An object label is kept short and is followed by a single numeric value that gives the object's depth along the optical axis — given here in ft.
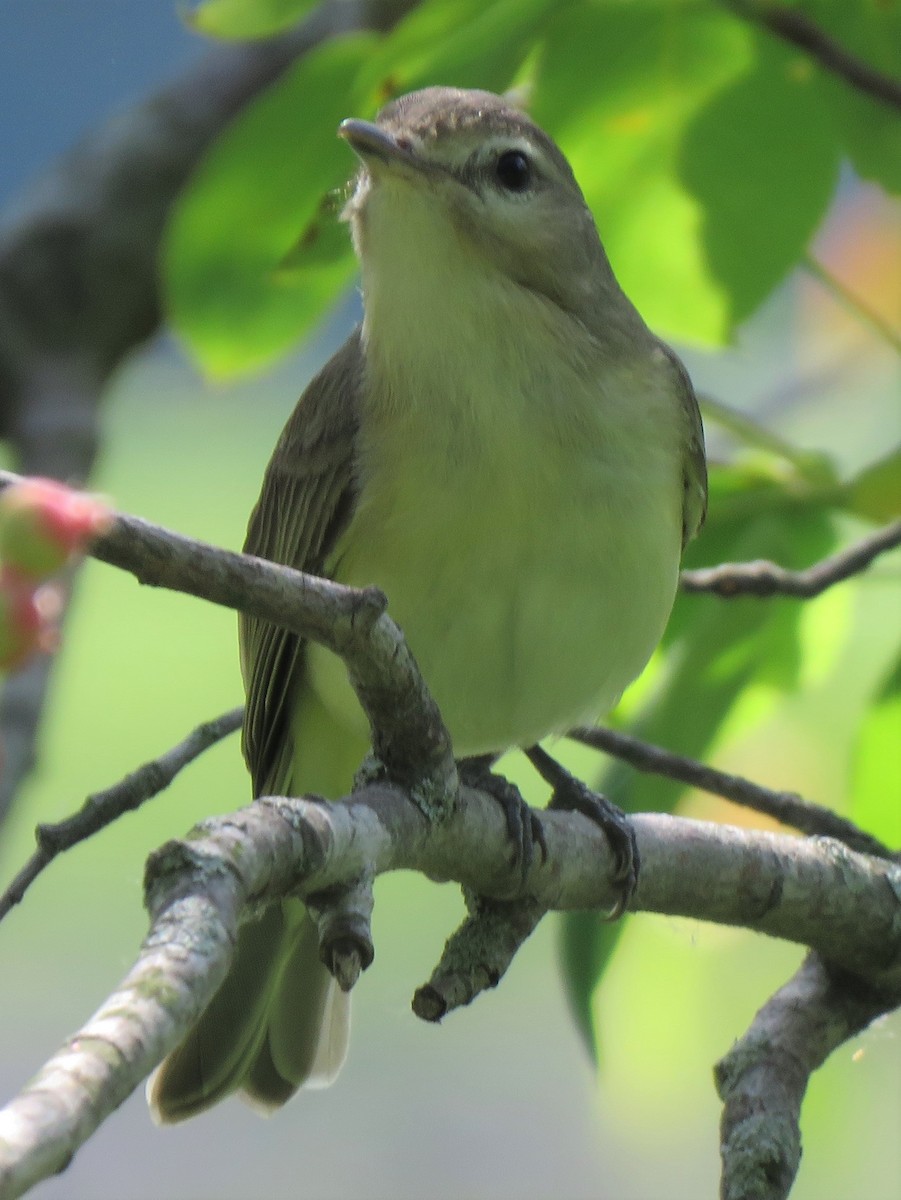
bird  14.75
